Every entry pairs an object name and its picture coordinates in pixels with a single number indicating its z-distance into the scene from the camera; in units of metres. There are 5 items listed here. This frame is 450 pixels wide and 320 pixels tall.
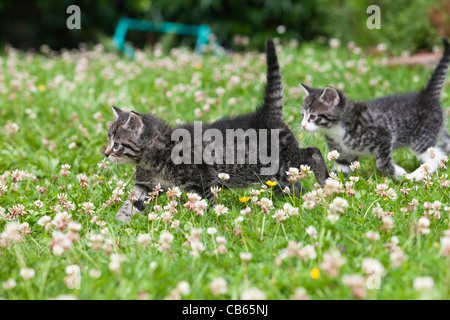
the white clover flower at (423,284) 2.42
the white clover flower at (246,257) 3.02
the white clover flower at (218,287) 2.73
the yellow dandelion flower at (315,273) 2.81
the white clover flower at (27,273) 2.79
